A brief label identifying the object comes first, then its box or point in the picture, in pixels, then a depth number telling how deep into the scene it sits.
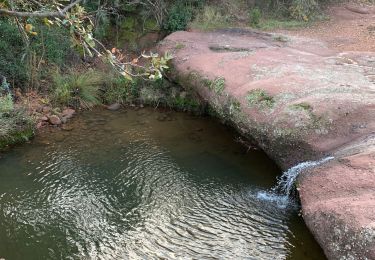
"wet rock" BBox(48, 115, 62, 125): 10.61
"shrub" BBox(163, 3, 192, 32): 13.94
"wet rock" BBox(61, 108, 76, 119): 10.98
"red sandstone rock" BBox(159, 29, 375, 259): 5.37
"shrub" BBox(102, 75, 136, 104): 11.93
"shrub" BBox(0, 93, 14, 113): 9.30
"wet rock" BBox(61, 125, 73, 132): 10.40
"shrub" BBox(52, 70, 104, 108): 11.25
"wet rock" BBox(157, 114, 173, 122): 11.11
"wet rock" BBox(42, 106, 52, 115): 10.88
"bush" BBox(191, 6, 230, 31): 13.93
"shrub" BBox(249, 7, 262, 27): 14.45
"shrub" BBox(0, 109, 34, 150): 9.38
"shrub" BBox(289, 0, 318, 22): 14.85
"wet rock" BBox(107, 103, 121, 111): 11.64
